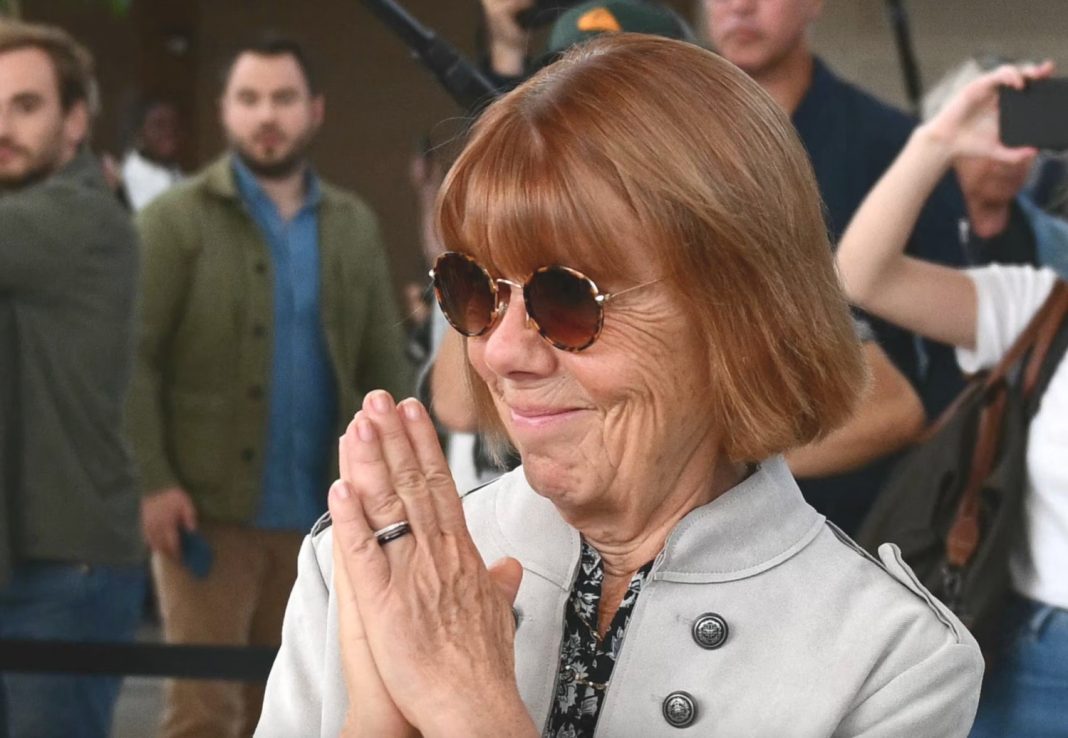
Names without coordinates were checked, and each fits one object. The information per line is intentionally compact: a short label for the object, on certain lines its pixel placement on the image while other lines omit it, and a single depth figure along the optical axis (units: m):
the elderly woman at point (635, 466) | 1.53
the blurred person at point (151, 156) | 7.51
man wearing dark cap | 2.80
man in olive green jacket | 4.50
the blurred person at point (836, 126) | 3.07
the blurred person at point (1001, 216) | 3.13
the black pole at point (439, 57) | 3.00
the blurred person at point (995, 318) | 2.67
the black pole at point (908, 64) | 5.31
